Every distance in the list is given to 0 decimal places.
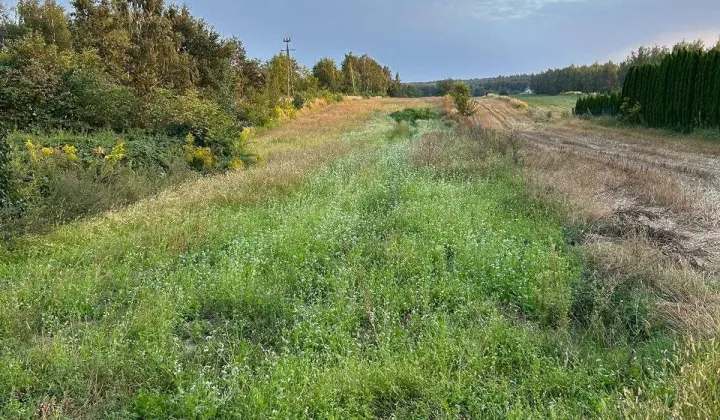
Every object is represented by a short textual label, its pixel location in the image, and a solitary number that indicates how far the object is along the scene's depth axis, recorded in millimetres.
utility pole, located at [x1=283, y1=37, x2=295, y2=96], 42825
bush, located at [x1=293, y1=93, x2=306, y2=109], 38562
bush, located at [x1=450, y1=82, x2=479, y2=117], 31234
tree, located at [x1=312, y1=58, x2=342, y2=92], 64125
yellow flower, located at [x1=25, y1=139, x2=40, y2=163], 7434
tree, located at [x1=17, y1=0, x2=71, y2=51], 21014
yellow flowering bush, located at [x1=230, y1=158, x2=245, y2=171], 11629
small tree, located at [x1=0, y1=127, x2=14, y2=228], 6123
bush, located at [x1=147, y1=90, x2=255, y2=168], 12094
